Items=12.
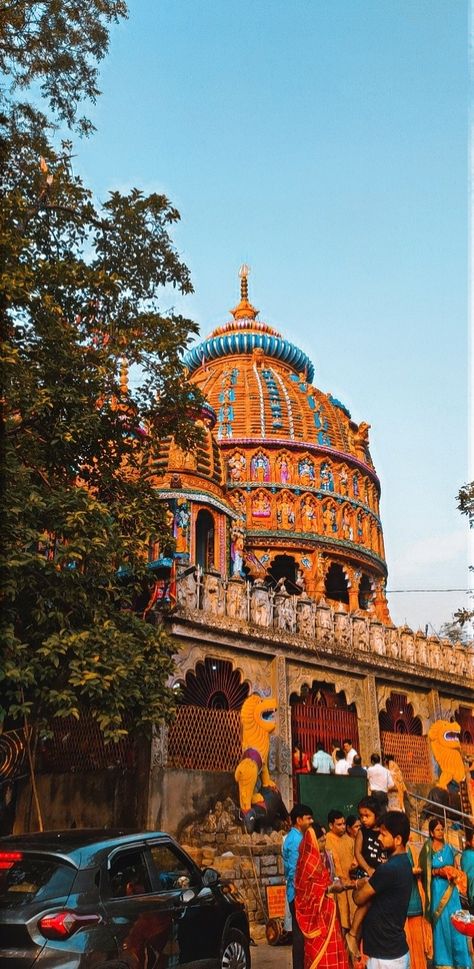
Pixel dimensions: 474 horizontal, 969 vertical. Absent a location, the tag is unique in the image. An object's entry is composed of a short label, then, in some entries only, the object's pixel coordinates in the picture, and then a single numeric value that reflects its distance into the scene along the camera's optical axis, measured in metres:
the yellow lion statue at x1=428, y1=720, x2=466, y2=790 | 19.61
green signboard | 14.10
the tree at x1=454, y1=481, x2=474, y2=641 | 19.08
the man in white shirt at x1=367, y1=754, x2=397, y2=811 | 15.53
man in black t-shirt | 5.68
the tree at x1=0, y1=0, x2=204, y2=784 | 10.15
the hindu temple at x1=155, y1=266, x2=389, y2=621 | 32.06
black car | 5.92
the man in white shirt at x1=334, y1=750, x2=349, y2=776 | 16.47
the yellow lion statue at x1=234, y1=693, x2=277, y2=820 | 14.41
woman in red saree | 7.50
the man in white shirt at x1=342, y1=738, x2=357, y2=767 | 16.62
